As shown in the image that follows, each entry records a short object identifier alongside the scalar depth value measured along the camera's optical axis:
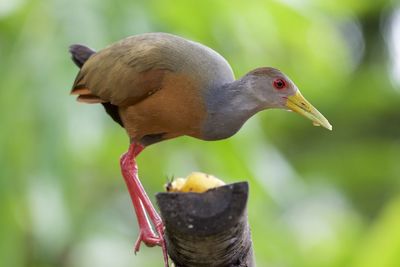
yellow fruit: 5.29
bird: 6.07
